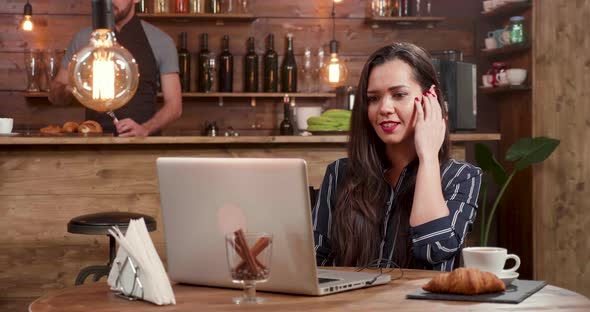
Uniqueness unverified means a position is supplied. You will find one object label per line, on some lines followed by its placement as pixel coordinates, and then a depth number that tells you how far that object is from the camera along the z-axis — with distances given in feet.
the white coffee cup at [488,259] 5.55
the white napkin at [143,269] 5.13
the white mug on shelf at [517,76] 17.30
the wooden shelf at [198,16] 19.15
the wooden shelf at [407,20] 19.77
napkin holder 5.31
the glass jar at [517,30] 17.24
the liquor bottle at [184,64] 19.69
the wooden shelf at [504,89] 17.24
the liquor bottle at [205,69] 19.65
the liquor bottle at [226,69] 19.80
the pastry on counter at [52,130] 14.30
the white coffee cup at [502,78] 17.78
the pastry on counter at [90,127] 13.85
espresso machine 14.53
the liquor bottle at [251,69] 19.90
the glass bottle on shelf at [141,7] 19.57
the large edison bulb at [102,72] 9.72
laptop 5.04
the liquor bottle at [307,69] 20.06
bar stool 10.63
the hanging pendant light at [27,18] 18.31
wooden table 4.97
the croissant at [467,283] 5.21
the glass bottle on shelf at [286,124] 19.21
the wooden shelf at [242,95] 19.31
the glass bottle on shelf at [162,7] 19.29
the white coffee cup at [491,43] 18.74
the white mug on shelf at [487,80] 18.85
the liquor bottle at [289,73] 19.92
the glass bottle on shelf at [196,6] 19.30
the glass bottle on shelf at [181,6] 19.33
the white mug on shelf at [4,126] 13.24
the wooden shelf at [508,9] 17.29
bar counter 12.98
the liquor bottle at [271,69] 19.86
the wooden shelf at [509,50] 17.10
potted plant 15.87
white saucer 5.54
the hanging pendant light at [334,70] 18.57
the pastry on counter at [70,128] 14.17
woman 6.91
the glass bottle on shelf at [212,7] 19.43
